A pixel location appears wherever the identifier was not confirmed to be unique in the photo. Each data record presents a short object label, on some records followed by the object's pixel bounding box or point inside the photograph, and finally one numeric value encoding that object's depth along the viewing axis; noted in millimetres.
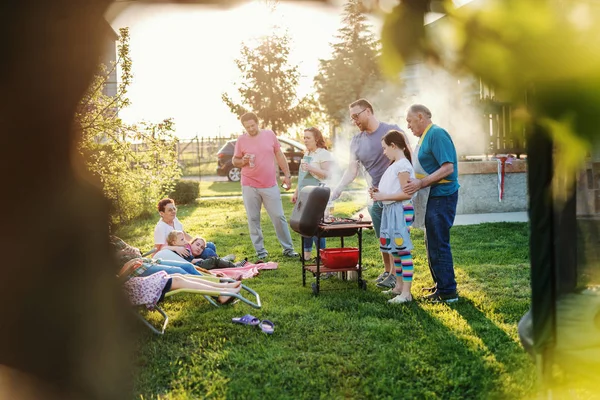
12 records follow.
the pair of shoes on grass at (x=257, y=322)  4656
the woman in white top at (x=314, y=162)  7477
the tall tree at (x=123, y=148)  6930
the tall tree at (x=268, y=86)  21641
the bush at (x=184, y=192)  16188
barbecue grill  5988
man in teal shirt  5363
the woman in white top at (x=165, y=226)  6891
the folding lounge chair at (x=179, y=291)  4668
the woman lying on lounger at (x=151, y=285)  4711
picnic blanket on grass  6973
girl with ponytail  5488
